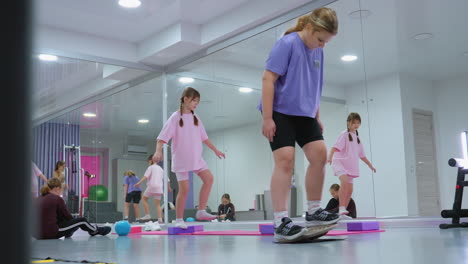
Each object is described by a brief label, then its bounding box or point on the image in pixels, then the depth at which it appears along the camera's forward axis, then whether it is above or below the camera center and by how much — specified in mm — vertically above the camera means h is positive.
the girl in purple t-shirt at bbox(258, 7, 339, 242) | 2846 +463
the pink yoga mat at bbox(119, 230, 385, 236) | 3854 -443
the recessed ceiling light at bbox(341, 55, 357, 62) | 6125 +1587
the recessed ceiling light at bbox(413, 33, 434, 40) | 5477 +1648
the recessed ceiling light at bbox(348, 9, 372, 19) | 6063 +2122
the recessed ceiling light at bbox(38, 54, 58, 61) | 8388 +2342
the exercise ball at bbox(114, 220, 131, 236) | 5883 -440
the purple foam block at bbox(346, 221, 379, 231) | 4200 -362
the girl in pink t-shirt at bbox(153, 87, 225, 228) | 5609 +545
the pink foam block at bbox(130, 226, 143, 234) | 6579 -523
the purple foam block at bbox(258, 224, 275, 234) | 4176 -353
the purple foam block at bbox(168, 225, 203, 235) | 5406 -456
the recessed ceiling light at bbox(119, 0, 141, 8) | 7201 +2779
